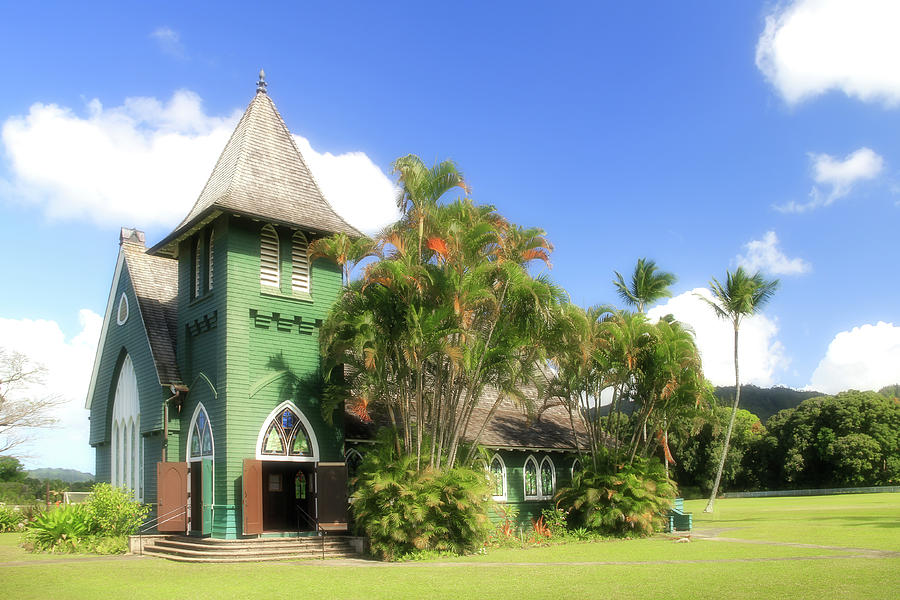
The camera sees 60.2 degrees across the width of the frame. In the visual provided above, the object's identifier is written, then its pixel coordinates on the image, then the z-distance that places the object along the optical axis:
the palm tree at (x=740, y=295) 34.59
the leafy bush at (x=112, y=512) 19.67
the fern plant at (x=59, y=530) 19.45
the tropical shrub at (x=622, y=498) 22.66
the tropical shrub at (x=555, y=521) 22.95
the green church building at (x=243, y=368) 18.98
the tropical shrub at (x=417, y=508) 17.42
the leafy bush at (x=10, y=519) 27.62
